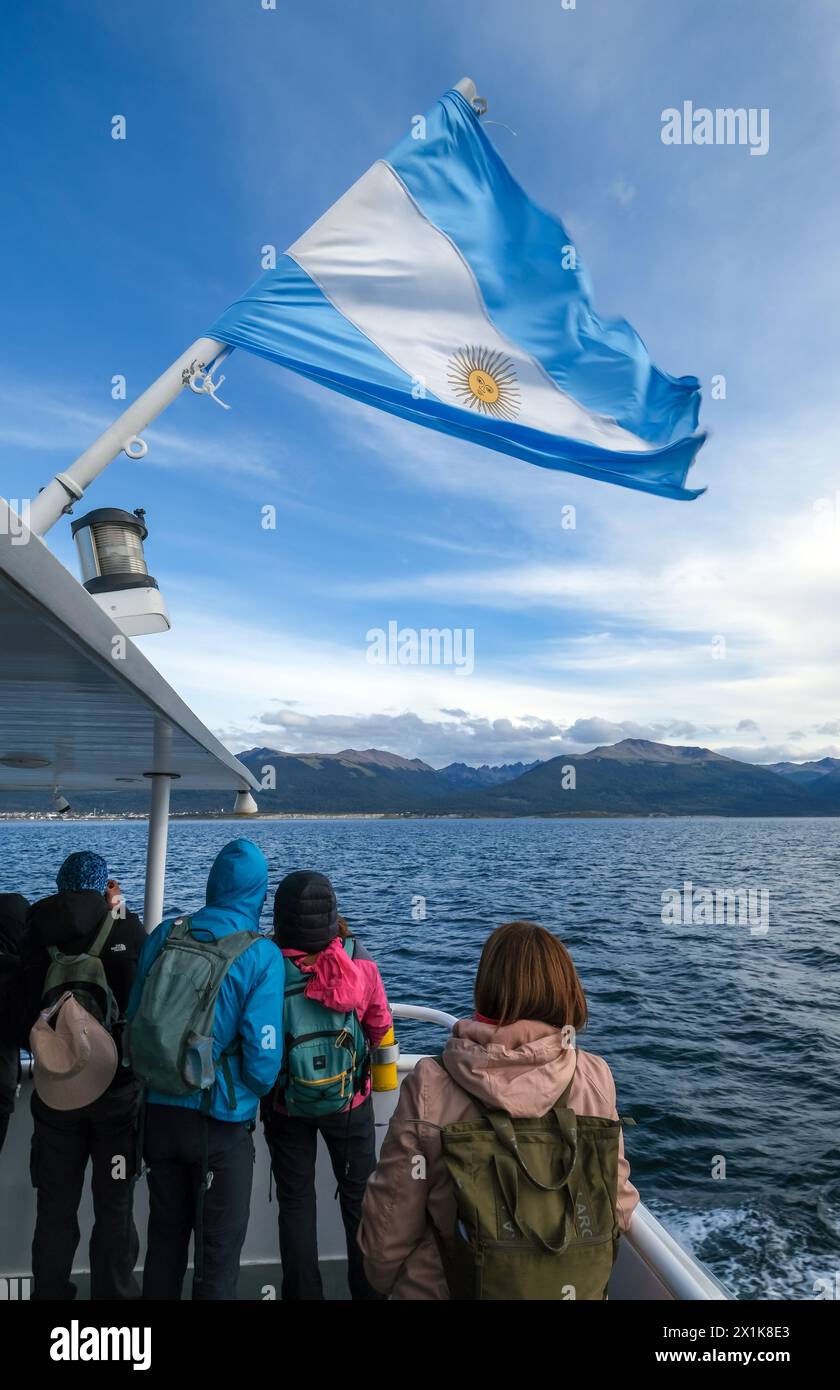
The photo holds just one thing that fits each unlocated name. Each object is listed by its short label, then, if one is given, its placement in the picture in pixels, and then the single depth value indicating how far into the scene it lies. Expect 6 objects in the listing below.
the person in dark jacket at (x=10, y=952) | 3.90
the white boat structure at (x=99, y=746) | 2.39
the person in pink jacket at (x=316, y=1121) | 3.50
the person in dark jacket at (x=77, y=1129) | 3.58
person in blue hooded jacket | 3.17
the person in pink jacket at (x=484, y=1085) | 2.14
